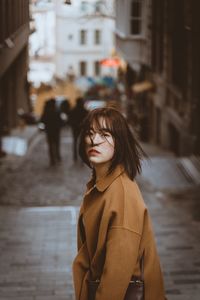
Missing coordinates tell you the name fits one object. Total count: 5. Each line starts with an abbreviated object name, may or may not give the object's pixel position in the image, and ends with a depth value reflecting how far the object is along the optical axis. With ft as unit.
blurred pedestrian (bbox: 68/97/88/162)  60.23
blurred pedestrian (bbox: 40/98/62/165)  60.64
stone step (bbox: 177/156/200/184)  51.23
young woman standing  13.12
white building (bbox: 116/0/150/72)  97.24
